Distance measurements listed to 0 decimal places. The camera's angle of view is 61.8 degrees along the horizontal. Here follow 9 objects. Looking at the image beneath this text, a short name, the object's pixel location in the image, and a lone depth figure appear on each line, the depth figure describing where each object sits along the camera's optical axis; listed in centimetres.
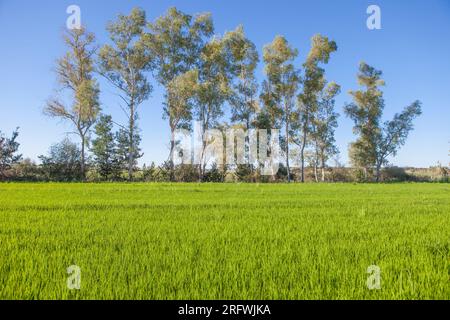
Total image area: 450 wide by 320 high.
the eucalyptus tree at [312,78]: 4738
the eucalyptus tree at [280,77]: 4638
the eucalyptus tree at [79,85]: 3622
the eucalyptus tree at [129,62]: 3934
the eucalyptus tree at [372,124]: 5100
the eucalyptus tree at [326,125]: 4970
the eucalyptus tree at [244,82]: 4416
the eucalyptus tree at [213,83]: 4088
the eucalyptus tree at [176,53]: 4006
